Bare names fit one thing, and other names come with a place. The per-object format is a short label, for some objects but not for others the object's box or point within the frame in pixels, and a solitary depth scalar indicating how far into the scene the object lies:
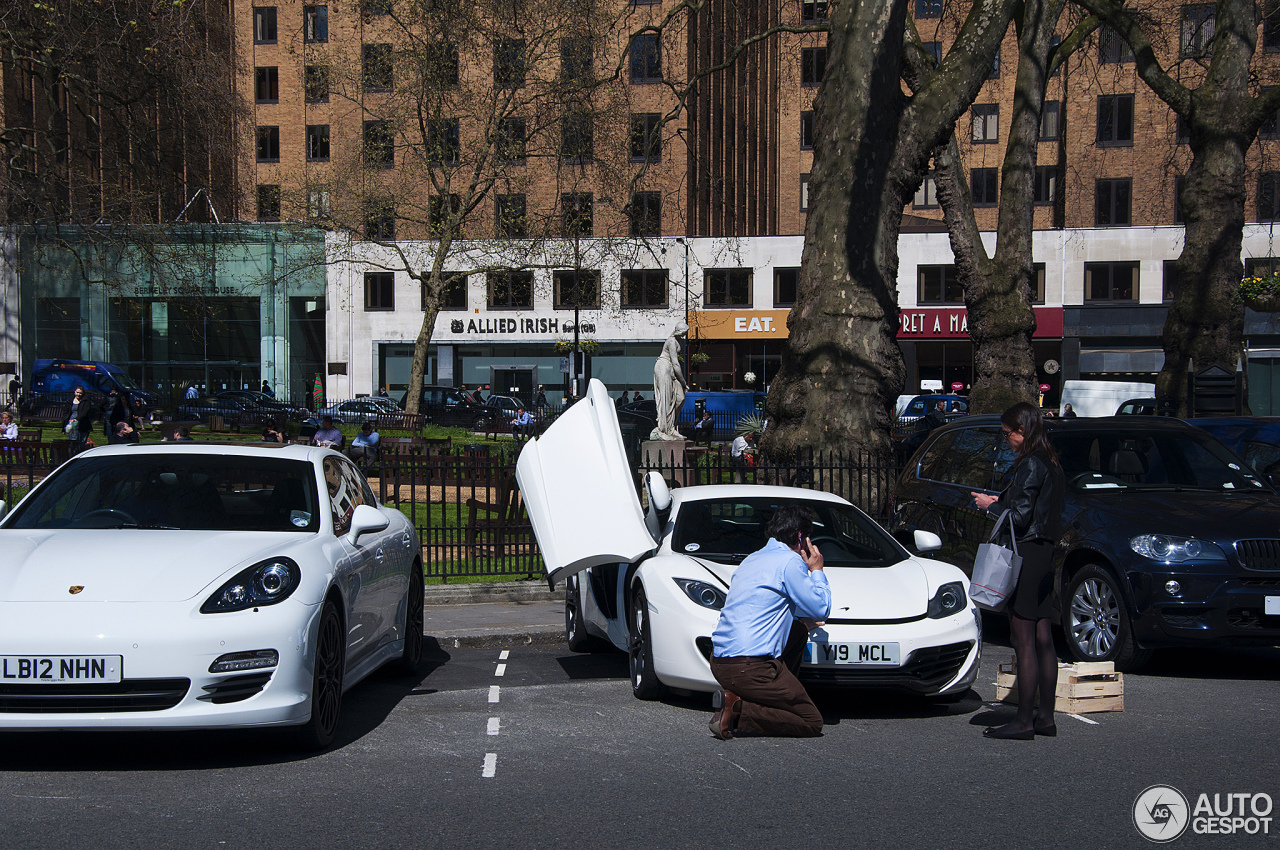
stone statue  16.31
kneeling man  5.90
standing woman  6.00
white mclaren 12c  6.37
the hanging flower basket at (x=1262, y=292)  21.45
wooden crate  6.61
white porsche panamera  4.91
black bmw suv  7.26
